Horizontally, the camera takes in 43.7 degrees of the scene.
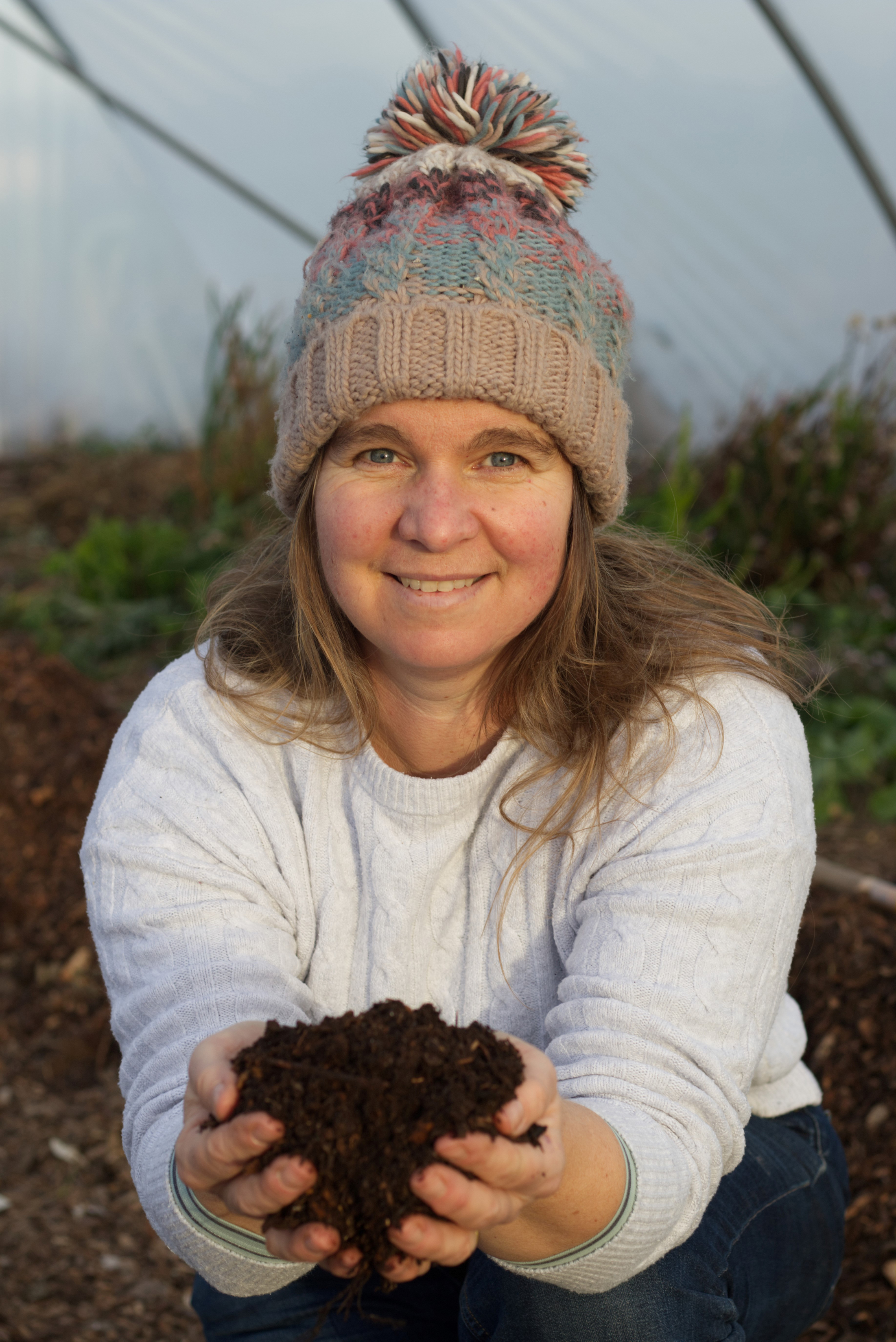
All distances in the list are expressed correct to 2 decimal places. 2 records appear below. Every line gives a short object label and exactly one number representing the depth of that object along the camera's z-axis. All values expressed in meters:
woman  1.46
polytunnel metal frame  4.33
